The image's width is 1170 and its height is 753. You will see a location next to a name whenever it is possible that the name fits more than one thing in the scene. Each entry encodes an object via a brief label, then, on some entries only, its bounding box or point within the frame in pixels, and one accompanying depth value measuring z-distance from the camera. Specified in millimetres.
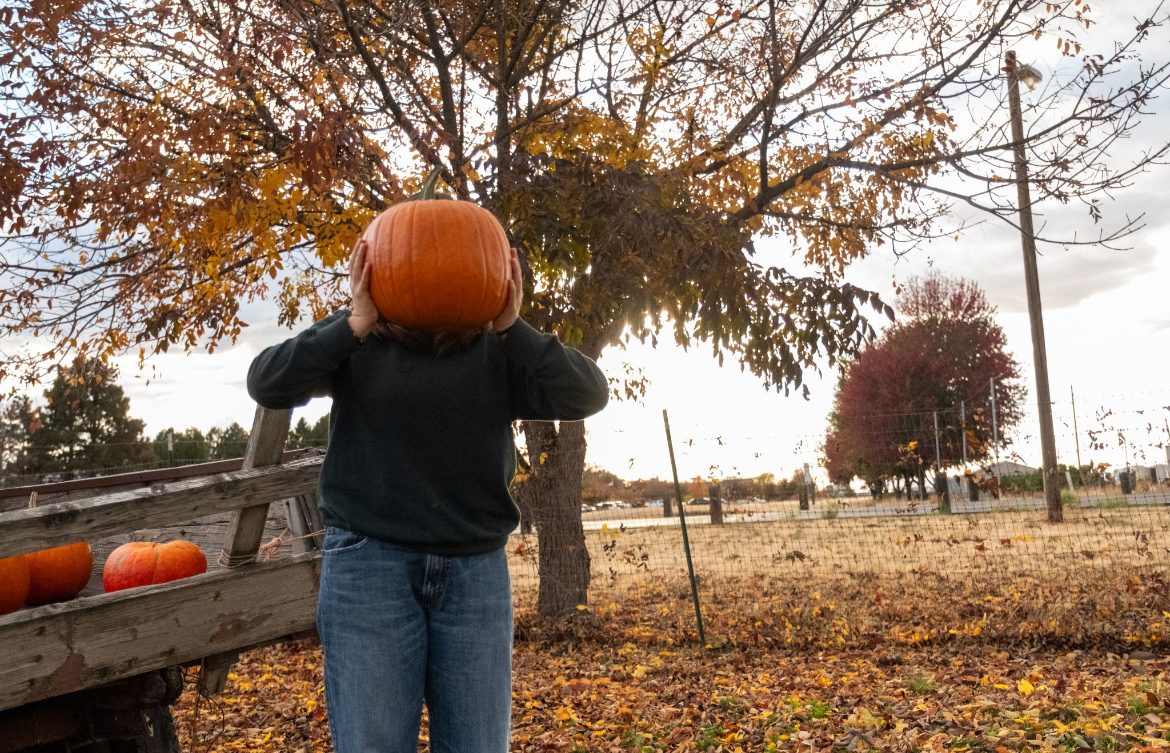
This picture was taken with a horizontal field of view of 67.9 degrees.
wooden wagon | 2293
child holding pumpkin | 1850
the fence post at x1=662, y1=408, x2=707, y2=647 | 7234
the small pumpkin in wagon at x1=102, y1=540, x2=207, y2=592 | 2891
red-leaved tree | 31312
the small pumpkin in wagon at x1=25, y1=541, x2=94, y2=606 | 2936
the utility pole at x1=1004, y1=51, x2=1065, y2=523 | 9610
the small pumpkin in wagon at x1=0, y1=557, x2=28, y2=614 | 2684
